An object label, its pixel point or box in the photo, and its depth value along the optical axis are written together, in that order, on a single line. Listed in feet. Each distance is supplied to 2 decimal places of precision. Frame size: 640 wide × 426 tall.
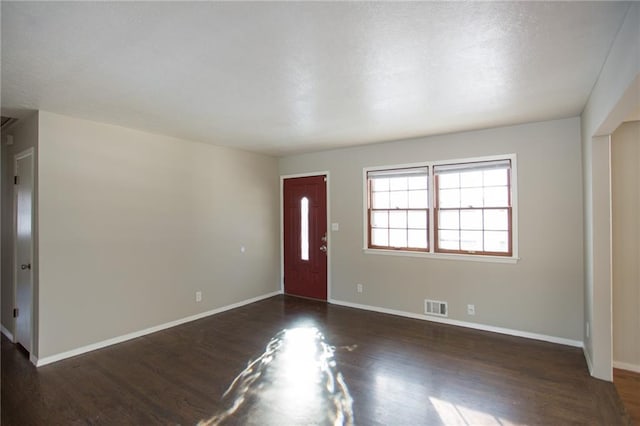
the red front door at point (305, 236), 18.13
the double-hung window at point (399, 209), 15.06
